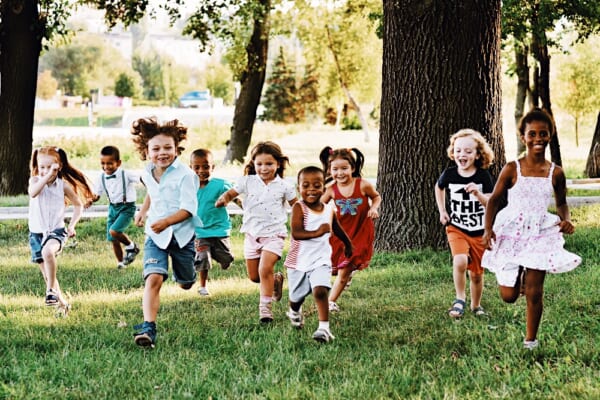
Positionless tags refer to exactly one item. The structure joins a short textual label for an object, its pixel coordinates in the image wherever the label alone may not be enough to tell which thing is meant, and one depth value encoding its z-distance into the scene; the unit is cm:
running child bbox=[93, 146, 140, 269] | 1057
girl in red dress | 764
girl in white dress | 586
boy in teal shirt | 858
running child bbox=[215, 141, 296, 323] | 747
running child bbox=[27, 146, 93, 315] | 773
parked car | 12744
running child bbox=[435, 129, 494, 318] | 726
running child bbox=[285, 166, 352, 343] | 657
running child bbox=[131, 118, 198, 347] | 636
